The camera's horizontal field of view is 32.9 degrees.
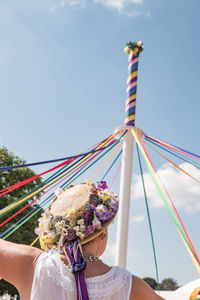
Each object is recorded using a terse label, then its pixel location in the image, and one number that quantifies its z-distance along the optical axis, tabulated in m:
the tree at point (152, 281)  35.78
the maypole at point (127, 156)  5.21
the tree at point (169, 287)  38.56
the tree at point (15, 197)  14.77
